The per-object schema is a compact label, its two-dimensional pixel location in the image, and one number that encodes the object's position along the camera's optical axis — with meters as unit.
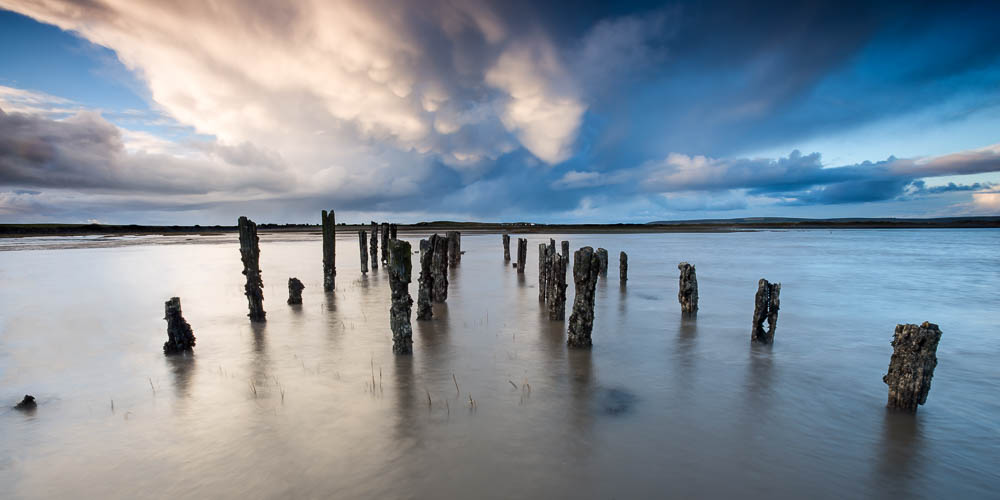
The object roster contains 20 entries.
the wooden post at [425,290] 11.82
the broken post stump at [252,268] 11.64
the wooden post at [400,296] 8.45
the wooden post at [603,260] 19.39
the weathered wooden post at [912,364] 5.71
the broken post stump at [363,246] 23.04
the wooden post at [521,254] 22.30
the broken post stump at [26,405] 6.19
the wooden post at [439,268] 14.74
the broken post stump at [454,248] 26.38
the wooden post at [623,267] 18.44
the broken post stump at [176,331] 8.70
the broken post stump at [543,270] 14.07
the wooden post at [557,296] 11.10
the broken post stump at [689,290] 12.19
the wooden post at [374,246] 25.44
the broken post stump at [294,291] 14.10
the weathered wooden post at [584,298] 8.93
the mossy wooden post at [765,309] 9.30
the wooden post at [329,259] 16.94
